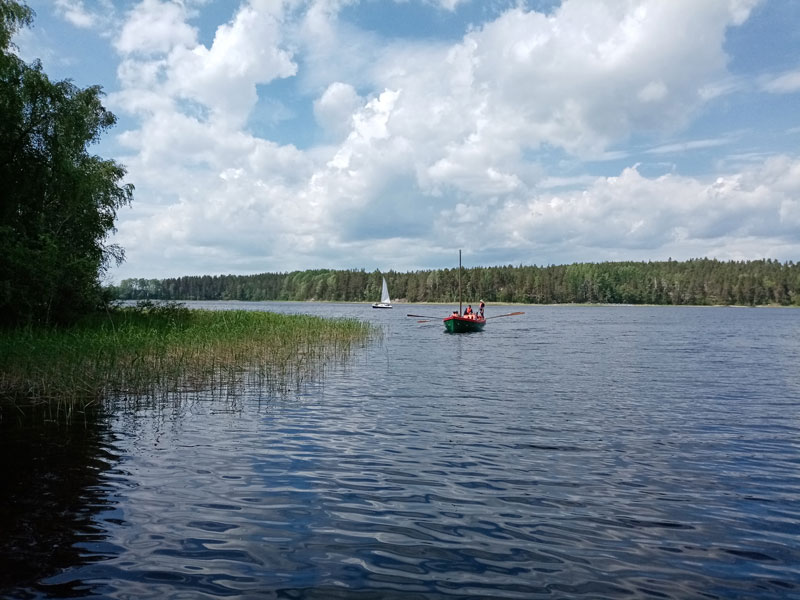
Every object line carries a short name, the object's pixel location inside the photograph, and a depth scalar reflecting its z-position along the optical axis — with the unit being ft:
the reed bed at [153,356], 56.54
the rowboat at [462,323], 172.76
